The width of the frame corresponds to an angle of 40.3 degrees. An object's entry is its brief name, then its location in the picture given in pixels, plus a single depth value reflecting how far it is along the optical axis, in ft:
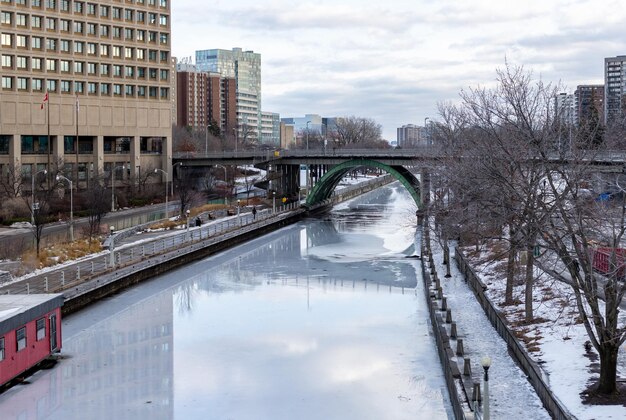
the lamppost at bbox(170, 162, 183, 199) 300.14
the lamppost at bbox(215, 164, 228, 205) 299.95
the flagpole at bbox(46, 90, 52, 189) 261.24
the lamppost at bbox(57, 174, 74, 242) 173.47
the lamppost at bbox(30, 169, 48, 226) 206.08
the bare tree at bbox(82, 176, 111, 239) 186.27
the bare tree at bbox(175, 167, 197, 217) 252.83
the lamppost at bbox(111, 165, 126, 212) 250.49
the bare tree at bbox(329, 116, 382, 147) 613.52
